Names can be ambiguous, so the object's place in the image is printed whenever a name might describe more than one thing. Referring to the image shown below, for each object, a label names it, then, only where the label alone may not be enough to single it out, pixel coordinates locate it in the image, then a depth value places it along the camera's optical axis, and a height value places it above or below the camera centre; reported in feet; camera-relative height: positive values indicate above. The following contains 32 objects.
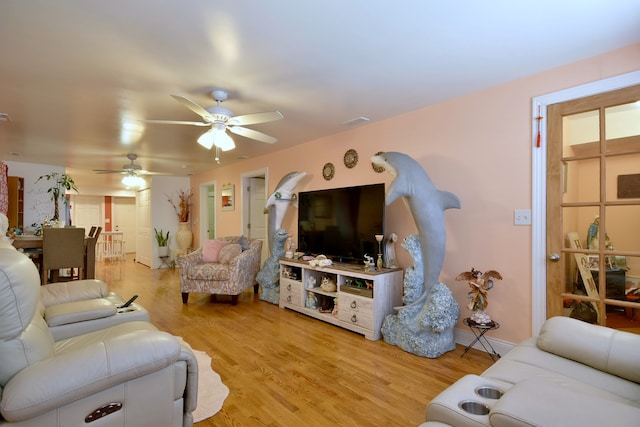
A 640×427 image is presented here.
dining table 15.64 -2.08
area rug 6.35 -3.89
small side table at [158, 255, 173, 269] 25.40 -3.78
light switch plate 8.48 -0.10
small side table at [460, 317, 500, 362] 8.25 -3.41
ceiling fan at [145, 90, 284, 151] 8.73 +2.56
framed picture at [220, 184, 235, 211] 21.15 +1.04
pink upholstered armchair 14.10 -2.51
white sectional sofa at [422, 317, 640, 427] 3.07 -2.19
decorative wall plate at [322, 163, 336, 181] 14.06 +1.84
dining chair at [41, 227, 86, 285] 14.26 -1.60
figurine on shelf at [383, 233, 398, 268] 10.99 -1.33
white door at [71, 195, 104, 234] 35.94 +0.21
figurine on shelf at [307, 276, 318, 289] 12.76 -2.72
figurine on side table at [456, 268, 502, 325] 8.52 -2.04
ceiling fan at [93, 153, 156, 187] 17.65 +2.25
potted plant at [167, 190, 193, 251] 24.91 -0.33
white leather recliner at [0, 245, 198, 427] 3.59 -1.92
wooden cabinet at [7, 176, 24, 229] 18.39 +0.64
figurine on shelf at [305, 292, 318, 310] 12.66 -3.44
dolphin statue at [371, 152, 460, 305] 9.26 +0.20
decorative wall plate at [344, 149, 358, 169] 13.03 +2.22
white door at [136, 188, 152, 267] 26.20 -1.23
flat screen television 11.26 -0.32
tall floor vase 24.86 -1.99
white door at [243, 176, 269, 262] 20.21 +0.24
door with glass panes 7.16 +0.11
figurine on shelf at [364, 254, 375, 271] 10.96 -1.70
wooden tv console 10.28 -2.90
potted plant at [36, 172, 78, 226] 17.94 +1.54
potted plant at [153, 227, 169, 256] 25.13 -2.32
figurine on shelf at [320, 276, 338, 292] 11.98 -2.66
